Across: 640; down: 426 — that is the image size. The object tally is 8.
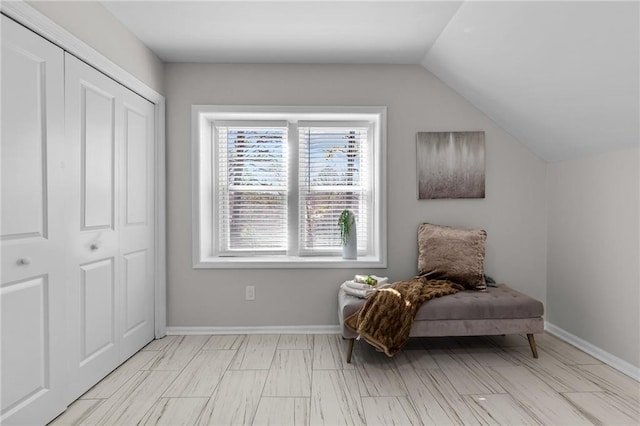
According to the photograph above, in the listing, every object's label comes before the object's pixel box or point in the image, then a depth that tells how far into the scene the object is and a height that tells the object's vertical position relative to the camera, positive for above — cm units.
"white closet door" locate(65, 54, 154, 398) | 226 -10
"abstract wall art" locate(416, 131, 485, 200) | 345 +44
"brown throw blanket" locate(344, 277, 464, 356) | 267 -76
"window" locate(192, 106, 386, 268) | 366 +22
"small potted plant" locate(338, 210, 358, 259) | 351 -25
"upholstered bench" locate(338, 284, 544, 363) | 280 -79
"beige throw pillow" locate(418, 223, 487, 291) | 316 -39
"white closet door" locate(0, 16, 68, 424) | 177 -11
